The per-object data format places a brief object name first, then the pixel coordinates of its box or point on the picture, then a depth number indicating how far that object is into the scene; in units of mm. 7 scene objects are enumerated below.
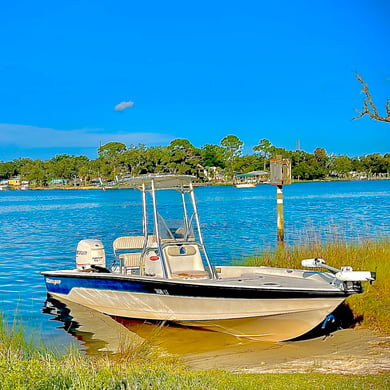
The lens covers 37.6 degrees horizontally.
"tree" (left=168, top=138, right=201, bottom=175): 137500
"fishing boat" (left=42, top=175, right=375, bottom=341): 9891
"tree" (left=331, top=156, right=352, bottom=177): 176125
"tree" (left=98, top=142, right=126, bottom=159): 155200
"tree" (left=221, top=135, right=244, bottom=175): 160050
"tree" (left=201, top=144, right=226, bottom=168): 157862
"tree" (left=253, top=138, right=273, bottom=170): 159250
